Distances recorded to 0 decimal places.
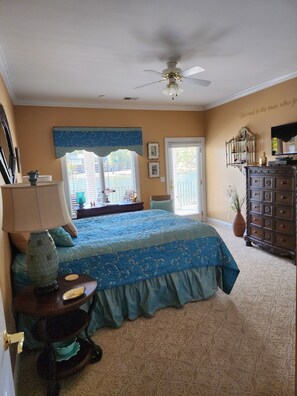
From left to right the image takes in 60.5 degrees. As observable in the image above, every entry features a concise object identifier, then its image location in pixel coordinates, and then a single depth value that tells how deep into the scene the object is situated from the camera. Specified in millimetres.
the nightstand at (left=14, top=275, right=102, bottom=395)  1645
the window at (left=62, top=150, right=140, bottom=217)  4895
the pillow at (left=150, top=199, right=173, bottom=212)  4879
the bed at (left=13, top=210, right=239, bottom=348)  2359
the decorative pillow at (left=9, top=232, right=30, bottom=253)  2213
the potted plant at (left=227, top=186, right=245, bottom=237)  4891
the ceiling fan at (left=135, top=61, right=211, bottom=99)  2947
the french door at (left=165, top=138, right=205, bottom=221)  5750
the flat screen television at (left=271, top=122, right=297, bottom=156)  3807
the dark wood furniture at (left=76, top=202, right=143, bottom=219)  4629
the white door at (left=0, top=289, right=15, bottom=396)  809
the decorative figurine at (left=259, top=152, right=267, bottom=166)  4074
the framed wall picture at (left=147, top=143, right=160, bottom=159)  5410
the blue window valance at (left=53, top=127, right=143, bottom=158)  4645
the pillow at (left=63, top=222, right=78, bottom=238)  2697
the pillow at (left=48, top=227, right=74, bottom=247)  2426
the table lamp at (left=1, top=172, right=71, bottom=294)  1519
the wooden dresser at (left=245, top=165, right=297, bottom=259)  3557
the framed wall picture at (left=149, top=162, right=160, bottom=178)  5469
